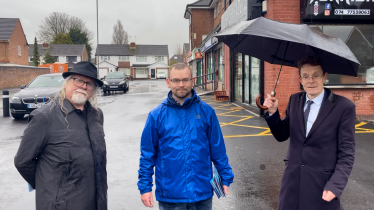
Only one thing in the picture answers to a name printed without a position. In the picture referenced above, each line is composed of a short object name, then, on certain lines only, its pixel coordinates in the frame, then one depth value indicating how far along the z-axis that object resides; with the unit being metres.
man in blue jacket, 2.55
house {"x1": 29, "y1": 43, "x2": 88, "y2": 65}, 74.40
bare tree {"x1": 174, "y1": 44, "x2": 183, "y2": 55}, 125.59
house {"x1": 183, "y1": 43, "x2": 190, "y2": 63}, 80.25
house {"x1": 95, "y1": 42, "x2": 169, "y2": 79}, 82.88
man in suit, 2.40
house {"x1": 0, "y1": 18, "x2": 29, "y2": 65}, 42.19
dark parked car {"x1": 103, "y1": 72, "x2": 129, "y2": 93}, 25.23
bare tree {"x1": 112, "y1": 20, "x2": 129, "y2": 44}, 97.62
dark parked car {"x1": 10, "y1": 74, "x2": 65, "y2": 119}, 11.52
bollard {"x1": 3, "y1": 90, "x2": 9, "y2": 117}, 12.84
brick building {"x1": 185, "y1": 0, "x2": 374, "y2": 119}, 10.03
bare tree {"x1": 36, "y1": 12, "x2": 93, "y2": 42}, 76.38
